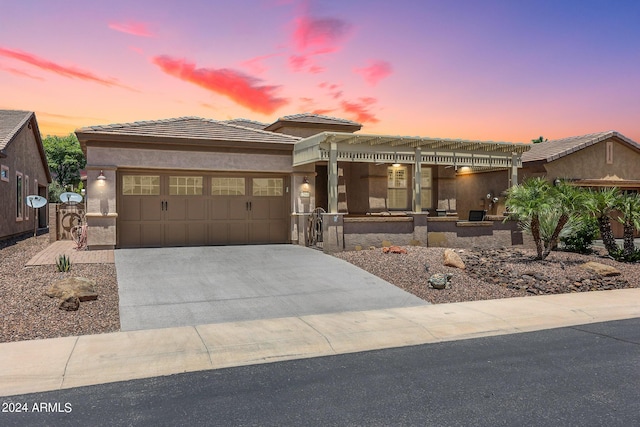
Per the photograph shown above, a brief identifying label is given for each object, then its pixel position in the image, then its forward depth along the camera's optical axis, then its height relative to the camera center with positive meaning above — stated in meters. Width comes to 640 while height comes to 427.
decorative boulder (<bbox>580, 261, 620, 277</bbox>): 13.58 -1.81
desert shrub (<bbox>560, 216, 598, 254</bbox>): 17.43 -1.20
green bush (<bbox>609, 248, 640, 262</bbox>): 15.95 -1.71
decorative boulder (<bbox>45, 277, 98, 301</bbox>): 9.36 -1.57
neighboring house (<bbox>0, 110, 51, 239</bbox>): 21.75 +1.99
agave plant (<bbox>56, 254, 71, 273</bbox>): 11.88 -1.38
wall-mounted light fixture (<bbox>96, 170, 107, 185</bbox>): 15.79 +0.91
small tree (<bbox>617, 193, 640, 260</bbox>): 16.06 -0.49
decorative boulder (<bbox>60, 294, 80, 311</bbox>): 8.87 -1.71
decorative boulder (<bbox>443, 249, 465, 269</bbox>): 13.51 -1.53
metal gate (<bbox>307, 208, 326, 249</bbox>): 17.09 -0.84
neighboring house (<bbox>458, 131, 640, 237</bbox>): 22.59 +1.73
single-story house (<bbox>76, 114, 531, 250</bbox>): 15.94 +0.93
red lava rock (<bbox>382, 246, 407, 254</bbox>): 14.91 -1.36
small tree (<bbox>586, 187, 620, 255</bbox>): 15.83 -0.16
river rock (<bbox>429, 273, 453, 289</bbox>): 11.53 -1.78
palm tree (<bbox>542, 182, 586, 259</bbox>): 15.05 -0.02
